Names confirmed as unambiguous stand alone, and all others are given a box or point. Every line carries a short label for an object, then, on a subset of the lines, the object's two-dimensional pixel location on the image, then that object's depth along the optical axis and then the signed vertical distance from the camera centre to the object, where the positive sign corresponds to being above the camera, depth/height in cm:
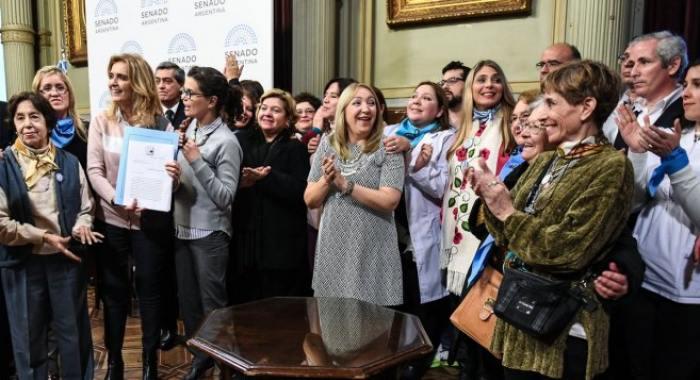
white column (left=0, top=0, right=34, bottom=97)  638 +87
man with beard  287 +17
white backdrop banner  396 +68
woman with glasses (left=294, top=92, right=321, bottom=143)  330 +5
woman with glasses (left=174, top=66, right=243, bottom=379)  233 -37
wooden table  119 -55
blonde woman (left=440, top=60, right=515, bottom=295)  226 -12
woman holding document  236 -47
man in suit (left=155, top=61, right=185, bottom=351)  295 +4
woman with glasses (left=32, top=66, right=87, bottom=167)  250 +3
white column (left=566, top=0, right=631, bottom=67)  298 +51
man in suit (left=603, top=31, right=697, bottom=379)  170 -47
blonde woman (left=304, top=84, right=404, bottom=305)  217 -37
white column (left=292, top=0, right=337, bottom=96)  421 +59
